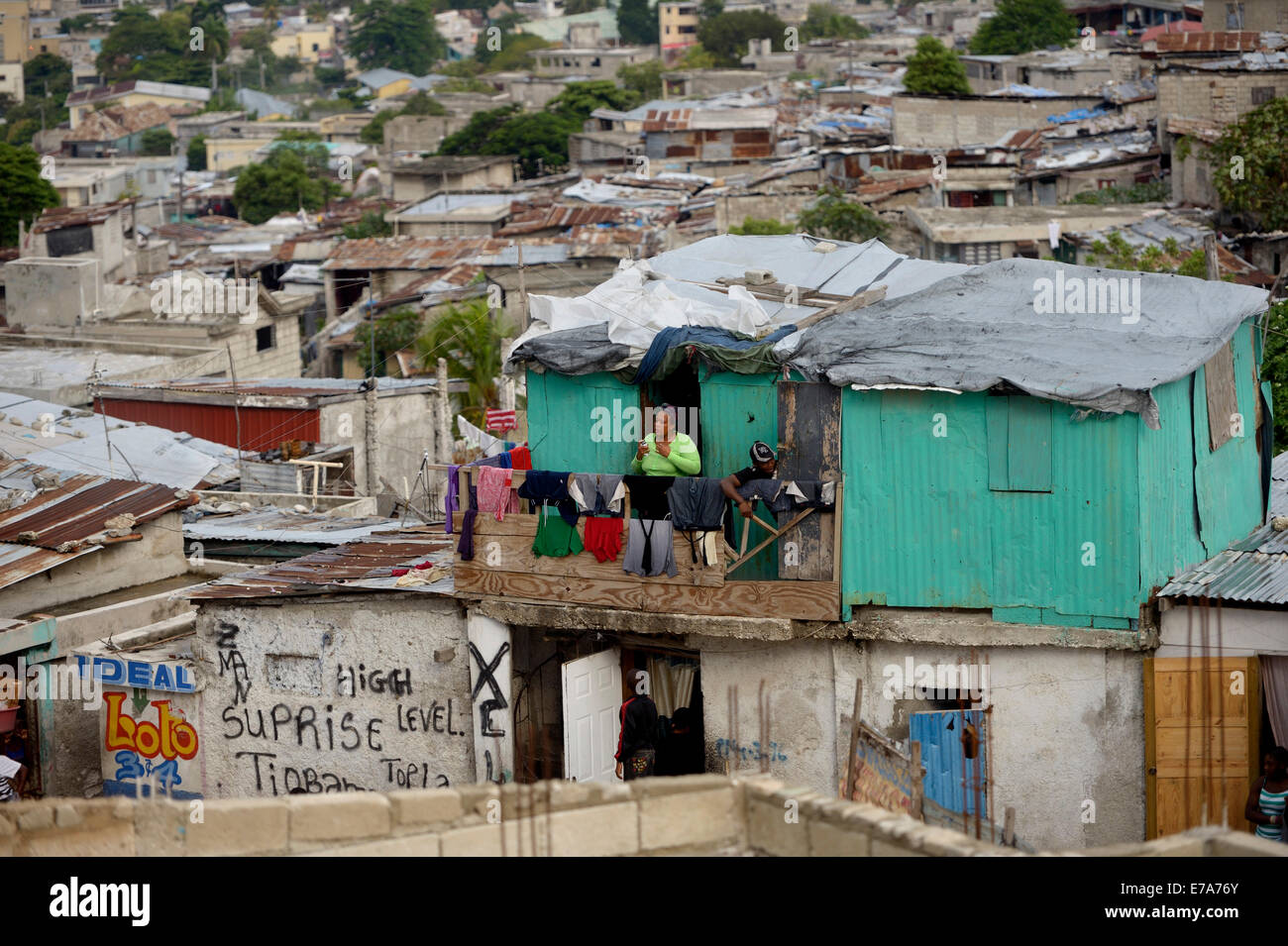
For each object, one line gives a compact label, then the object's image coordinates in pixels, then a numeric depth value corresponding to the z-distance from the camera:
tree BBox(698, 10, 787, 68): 107.44
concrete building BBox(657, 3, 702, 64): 120.38
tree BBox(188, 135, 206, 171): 89.75
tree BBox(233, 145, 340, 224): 70.44
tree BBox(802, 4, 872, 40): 116.00
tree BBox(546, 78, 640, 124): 77.25
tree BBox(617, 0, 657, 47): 123.75
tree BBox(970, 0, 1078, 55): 81.44
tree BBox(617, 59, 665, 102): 89.25
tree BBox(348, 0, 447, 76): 124.31
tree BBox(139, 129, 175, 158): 92.19
